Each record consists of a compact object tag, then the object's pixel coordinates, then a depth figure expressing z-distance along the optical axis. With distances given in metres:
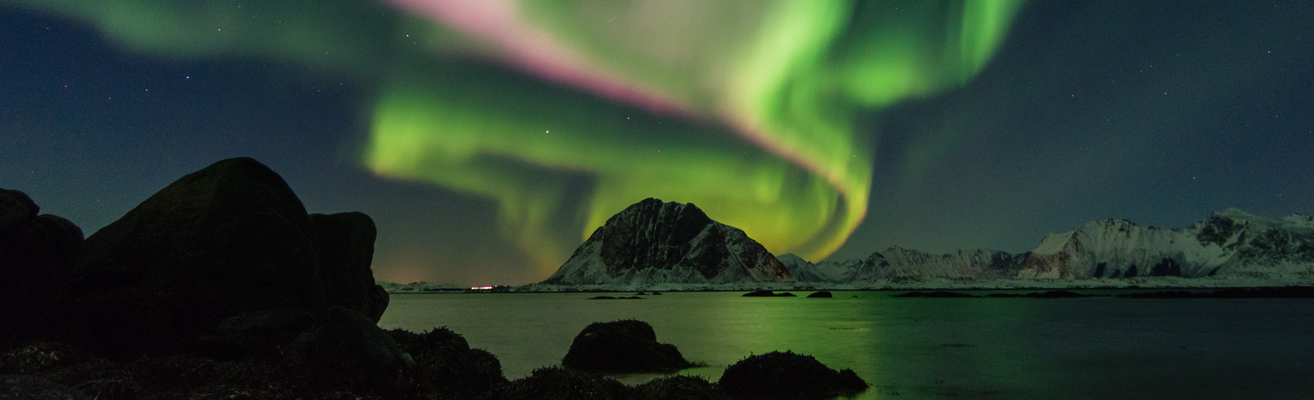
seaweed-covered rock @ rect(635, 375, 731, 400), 12.77
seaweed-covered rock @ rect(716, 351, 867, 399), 17.33
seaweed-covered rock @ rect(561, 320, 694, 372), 22.44
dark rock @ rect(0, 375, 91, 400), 7.52
